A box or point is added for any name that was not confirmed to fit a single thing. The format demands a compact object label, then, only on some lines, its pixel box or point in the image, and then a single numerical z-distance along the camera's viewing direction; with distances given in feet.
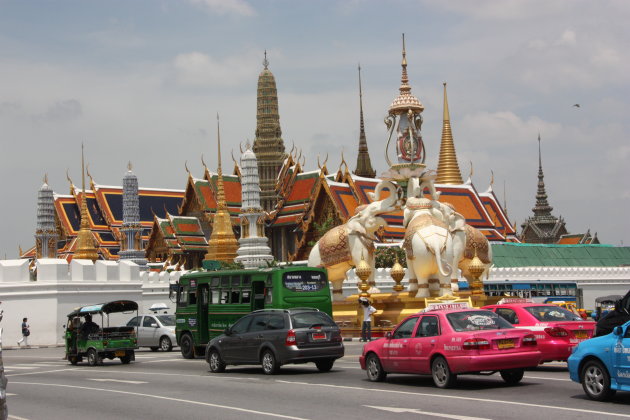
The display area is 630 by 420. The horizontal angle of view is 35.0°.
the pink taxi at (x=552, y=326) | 55.16
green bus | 75.82
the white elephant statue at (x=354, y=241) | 105.19
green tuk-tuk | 76.59
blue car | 38.65
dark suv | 58.18
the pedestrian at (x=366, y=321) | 93.35
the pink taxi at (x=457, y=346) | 45.78
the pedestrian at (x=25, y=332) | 109.90
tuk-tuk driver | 78.38
